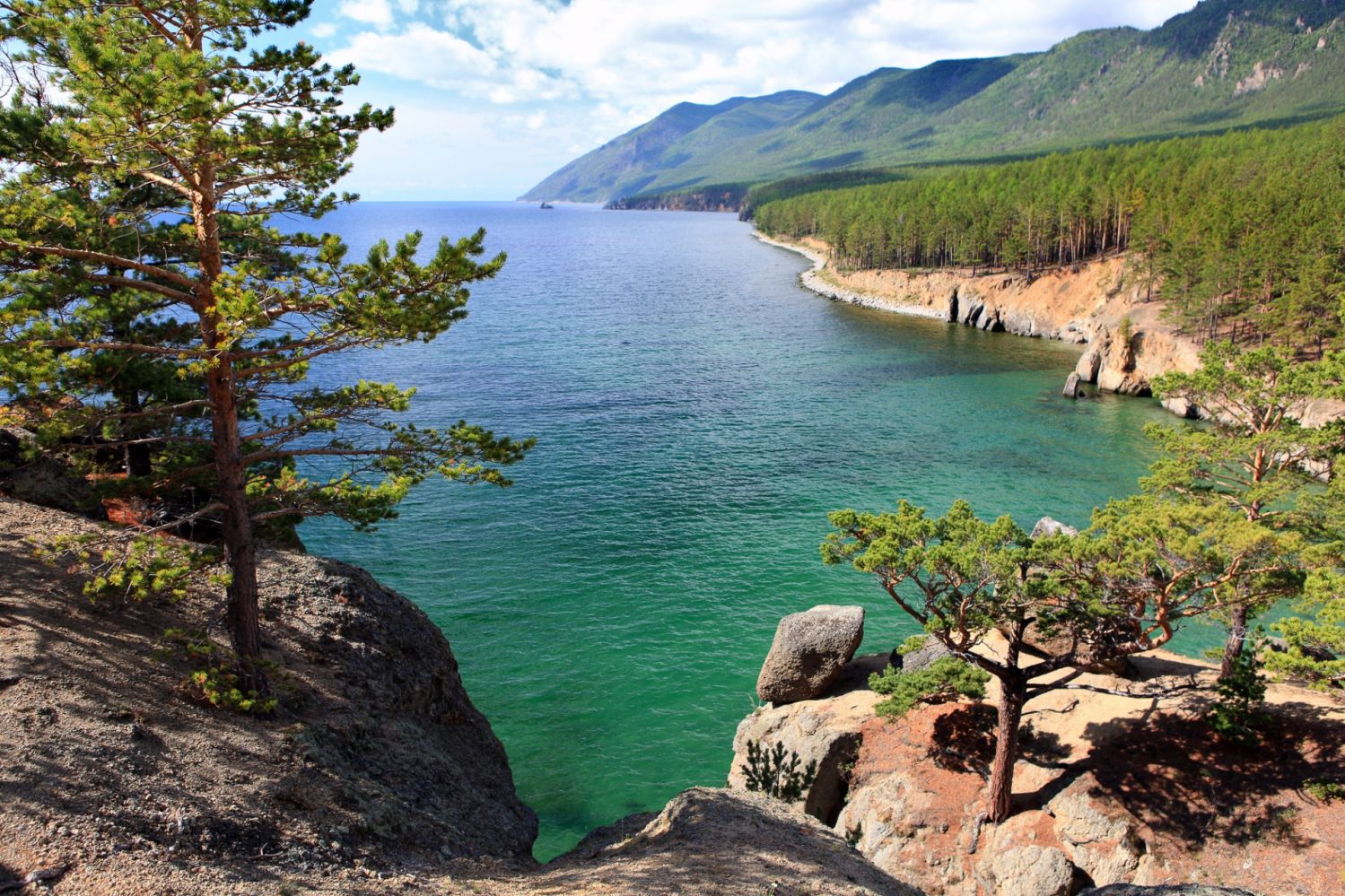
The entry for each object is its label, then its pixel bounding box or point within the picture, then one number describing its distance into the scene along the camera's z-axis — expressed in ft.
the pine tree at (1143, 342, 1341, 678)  68.33
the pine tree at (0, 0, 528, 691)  39.65
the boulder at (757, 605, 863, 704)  85.15
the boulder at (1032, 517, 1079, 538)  106.11
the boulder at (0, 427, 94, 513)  69.97
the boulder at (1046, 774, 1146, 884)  59.88
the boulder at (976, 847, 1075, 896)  58.70
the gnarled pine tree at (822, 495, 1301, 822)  55.31
